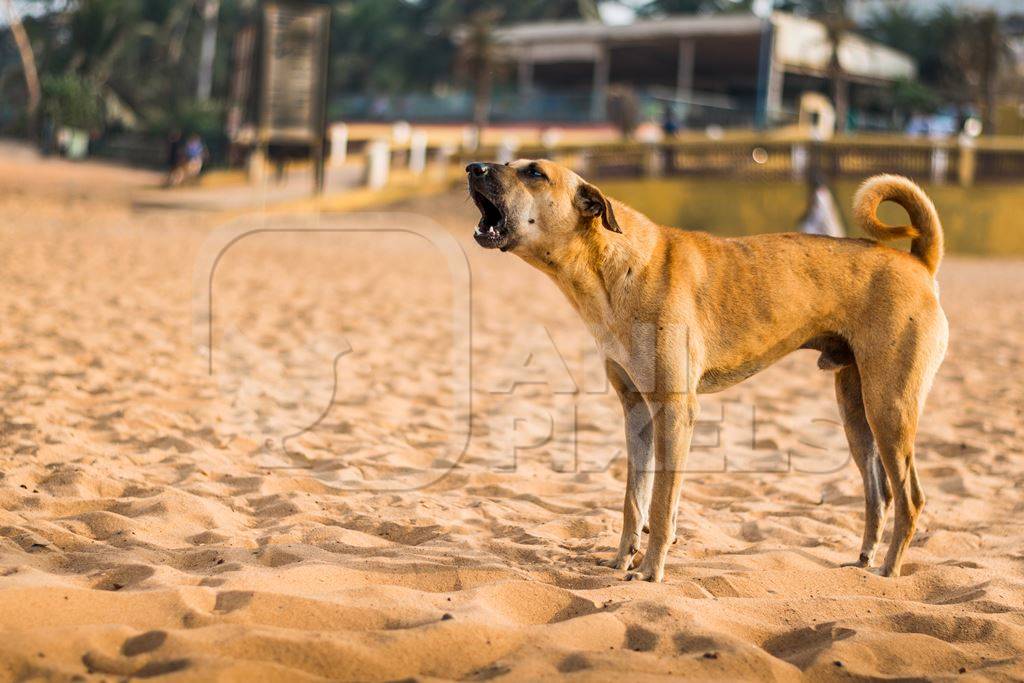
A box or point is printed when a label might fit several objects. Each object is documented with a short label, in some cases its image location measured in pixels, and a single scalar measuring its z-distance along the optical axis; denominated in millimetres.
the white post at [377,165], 28688
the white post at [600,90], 36125
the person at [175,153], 32625
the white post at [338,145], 33594
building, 33500
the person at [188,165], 32281
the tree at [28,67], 45156
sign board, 24859
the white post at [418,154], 30766
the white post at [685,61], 35406
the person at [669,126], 28625
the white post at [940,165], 22391
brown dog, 4363
